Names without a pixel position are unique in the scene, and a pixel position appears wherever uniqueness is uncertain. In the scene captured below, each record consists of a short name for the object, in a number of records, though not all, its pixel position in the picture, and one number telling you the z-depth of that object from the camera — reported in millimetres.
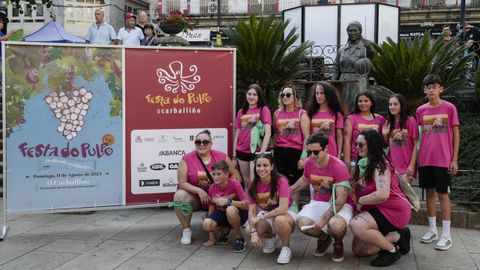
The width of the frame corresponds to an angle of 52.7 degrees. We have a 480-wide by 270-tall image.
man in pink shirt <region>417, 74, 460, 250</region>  4945
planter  9184
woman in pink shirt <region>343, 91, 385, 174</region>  5223
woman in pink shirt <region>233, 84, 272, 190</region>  5555
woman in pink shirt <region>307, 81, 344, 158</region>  5266
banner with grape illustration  5250
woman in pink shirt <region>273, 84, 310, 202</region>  5418
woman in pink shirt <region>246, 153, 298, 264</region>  4566
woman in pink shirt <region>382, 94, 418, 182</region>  5117
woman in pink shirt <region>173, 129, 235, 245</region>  5211
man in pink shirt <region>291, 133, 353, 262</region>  4492
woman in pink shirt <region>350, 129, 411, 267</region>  4375
